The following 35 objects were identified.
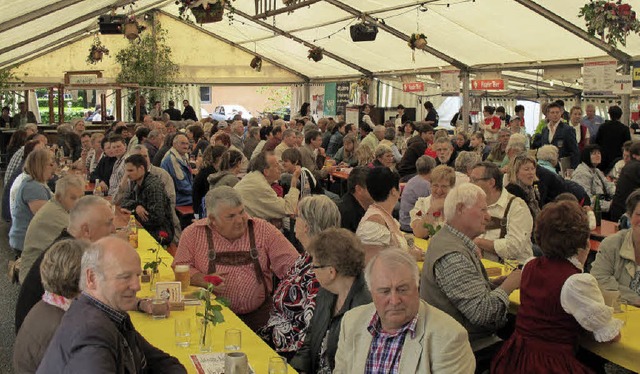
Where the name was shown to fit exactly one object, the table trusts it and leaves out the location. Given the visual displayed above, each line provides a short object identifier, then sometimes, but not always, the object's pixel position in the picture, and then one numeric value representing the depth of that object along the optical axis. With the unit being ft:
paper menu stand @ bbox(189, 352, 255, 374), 11.36
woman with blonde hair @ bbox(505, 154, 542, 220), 21.95
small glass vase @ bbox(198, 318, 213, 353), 12.37
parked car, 108.14
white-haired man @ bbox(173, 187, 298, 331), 16.16
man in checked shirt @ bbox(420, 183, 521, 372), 12.94
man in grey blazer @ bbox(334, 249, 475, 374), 9.68
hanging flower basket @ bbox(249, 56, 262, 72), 77.41
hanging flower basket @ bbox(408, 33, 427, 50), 54.65
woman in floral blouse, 13.89
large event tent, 46.80
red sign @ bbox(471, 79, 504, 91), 56.90
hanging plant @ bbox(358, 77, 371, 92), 77.00
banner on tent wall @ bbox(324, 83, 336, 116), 87.24
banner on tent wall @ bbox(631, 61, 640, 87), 43.37
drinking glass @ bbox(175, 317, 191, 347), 12.69
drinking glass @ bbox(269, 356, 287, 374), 10.75
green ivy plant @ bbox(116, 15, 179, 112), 82.33
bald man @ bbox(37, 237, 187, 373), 8.79
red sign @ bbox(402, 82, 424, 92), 67.46
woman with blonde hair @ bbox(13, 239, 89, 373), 10.82
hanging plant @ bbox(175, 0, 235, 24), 36.32
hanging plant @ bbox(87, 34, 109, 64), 74.38
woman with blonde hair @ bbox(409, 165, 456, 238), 20.85
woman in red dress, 12.31
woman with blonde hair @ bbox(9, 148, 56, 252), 22.92
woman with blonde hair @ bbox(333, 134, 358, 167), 42.98
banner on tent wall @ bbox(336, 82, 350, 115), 83.87
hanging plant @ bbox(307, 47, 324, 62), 68.59
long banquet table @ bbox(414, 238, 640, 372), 12.62
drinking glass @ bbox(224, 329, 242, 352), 12.14
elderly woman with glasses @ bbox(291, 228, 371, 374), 12.32
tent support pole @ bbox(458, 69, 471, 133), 59.72
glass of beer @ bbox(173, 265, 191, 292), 15.84
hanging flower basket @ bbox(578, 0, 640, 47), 32.99
